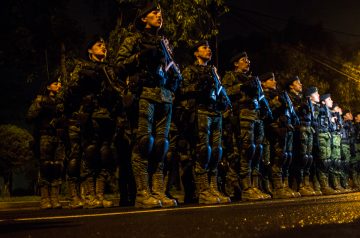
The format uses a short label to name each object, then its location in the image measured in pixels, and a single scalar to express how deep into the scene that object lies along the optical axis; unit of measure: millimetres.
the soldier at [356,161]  17078
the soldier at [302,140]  11156
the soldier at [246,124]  8734
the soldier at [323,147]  12281
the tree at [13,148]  19344
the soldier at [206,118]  7496
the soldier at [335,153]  13250
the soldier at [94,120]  7789
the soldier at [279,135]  10148
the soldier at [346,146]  14664
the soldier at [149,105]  6172
